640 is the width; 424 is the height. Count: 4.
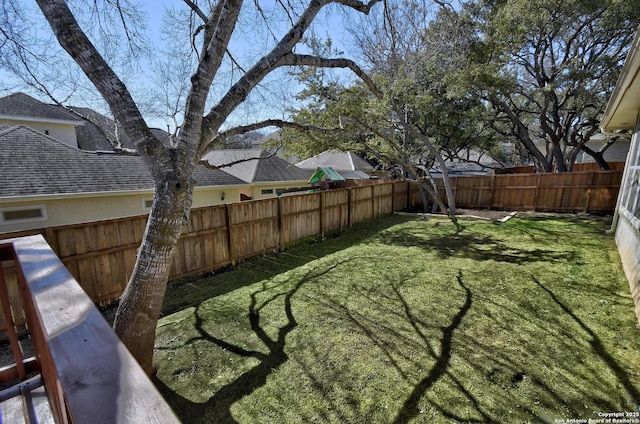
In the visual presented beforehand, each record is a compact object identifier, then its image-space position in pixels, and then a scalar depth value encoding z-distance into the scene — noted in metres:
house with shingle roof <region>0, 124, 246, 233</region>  7.11
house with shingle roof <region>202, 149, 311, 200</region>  13.06
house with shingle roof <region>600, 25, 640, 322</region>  4.16
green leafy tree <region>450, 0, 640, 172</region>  9.36
